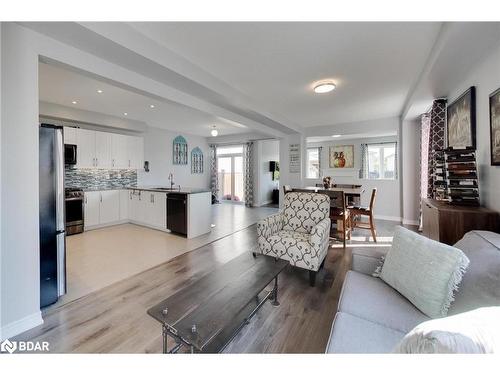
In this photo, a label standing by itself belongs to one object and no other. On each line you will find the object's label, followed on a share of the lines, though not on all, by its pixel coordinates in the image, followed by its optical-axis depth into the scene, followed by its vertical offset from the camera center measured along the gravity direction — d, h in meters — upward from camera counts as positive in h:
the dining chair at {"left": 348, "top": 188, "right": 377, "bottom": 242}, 3.81 -0.49
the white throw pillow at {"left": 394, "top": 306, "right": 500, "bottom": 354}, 0.56 -0.40
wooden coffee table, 1.16 -0.73
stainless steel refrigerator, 1.96 -0.25
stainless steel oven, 4.26 -0.46
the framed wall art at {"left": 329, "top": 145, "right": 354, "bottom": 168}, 6.77 +0.92
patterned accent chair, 2.35 -0.56
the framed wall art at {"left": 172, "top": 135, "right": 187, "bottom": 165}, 7.24 +1.22
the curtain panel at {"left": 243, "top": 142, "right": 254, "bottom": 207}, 7.96 +0.42
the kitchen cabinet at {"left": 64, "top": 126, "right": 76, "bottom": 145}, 4.38 +1.07
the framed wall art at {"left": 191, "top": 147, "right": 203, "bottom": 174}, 8.03 +0.98
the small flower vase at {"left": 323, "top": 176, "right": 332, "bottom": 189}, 4.61 +0.06
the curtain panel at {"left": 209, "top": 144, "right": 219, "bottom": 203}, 8.62 +0.66
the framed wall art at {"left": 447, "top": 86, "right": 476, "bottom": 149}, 2.45 +0.80
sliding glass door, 8.69 +0.56
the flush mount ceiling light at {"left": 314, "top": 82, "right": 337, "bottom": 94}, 3.24 +1.48
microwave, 4.42 +0.69
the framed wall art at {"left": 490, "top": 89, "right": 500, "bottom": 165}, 1.95 +0.53
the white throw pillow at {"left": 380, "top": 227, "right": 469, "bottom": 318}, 1.17 -0.51
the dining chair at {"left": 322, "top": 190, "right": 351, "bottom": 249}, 3.52 -0.38
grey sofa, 1.03 -0.71
